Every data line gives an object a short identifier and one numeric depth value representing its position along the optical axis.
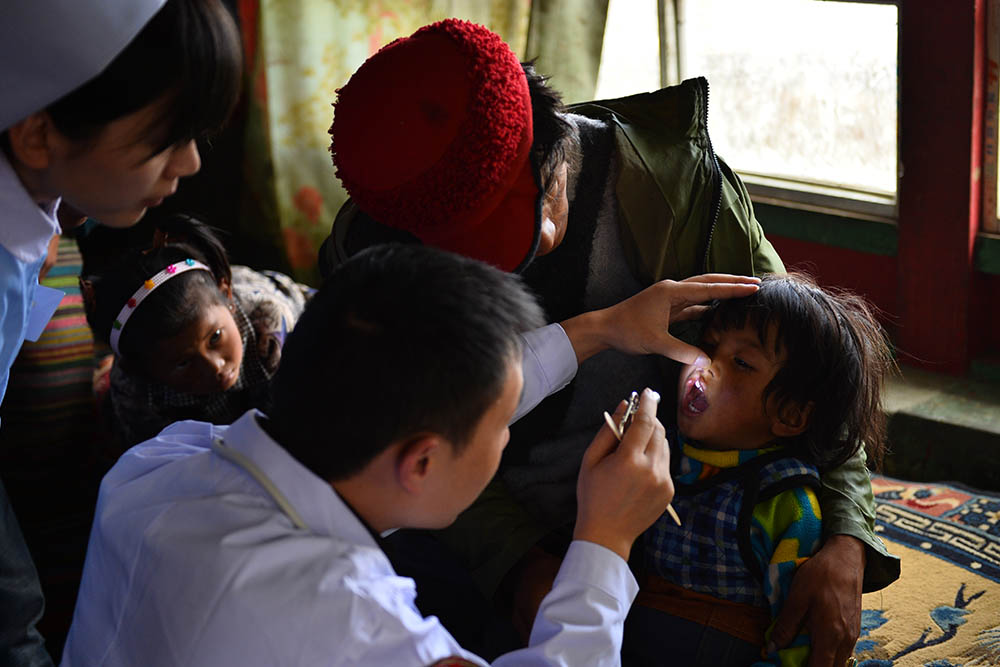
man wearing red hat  1.44
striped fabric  2.83
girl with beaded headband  2.51
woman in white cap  1.09
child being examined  1.59
